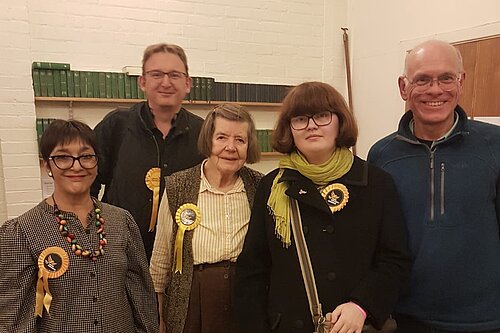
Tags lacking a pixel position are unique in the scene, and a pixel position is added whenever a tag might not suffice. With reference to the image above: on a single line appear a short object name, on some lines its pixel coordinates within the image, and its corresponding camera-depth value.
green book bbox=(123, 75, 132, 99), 4.23
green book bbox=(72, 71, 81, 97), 4.05
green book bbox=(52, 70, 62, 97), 4.00
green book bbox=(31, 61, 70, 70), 3.91
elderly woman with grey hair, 1.74
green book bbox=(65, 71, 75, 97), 4.03
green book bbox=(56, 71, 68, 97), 4.02
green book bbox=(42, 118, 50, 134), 3.95
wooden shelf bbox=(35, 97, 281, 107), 3.99
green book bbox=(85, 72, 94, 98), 4.10
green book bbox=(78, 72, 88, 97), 4.08
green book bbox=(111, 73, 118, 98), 4.19
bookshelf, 4.07
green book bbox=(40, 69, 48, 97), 3.95
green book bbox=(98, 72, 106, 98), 4.14
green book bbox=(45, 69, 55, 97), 3.97
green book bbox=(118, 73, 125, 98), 4.21
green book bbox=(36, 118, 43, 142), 3.92
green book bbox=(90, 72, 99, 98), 4.12
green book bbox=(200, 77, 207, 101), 4.50
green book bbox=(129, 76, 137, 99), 4.26
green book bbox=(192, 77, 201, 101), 4.47
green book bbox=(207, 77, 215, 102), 4.51
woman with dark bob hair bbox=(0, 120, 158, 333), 1.44
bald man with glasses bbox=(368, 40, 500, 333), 1.48
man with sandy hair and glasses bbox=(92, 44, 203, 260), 2.14
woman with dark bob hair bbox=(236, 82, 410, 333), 1.43
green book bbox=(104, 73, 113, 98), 4.16
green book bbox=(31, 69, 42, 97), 3.92
